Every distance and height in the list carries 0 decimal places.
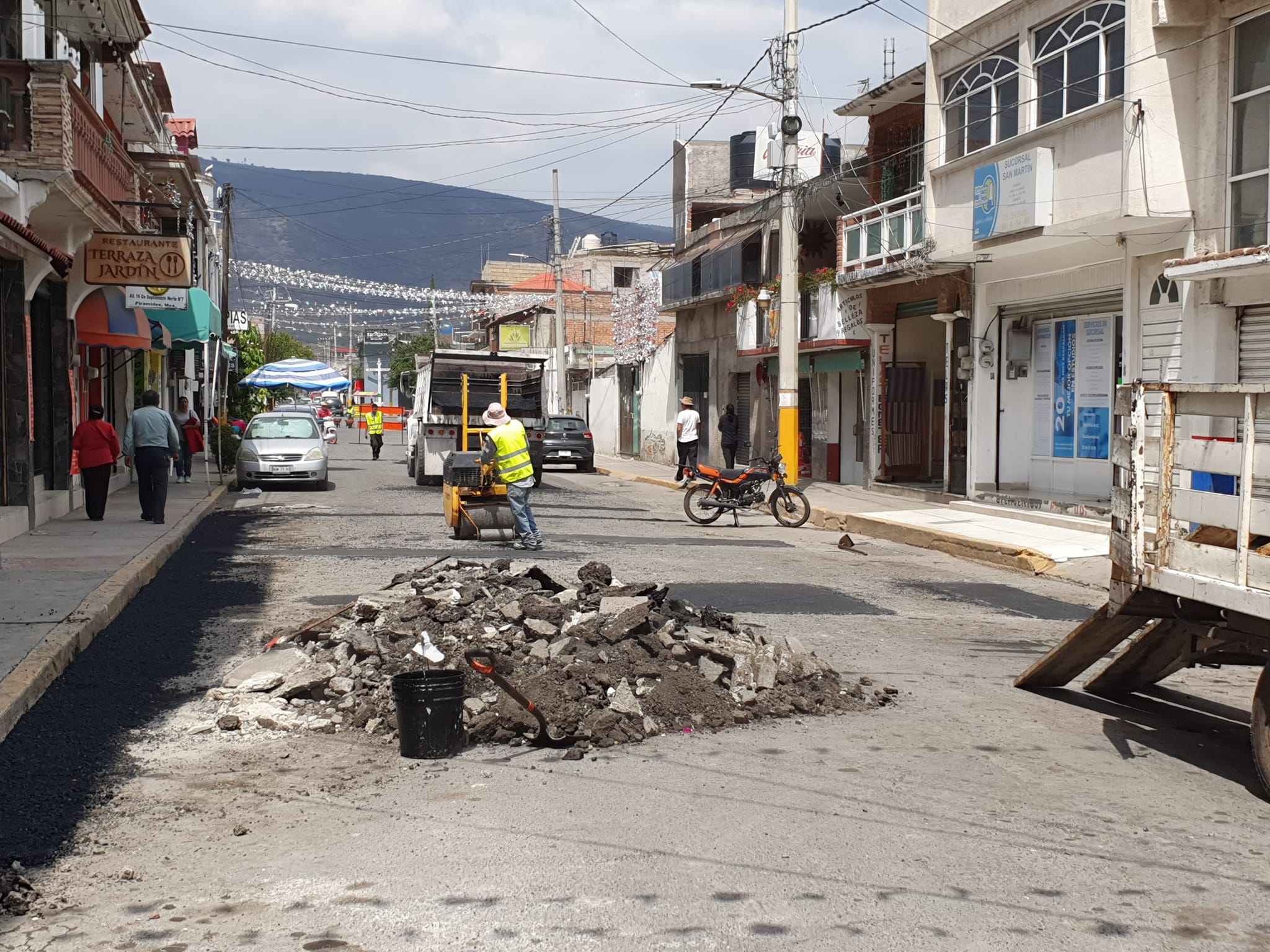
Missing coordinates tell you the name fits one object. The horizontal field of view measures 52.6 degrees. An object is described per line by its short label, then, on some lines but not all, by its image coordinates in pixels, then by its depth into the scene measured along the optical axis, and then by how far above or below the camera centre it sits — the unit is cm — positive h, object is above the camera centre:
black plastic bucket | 630 -149
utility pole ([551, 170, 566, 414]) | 4222 +294
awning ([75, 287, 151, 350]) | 1972 +138
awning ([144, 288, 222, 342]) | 2405 +171
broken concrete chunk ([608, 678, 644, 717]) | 676 -157
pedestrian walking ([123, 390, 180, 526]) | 1697 -55
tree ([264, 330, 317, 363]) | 8956 +480
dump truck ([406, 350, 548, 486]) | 2541 +21
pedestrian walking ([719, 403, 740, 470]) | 2936 -63
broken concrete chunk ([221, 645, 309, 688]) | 772 -156
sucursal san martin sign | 1736 +294
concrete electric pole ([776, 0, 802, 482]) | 2247 +230
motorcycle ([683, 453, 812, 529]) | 1931 -136
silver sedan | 2500 -96
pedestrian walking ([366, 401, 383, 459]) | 4084 -66
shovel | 644 -155
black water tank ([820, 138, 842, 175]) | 3244 +650
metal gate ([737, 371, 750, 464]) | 3391 -25
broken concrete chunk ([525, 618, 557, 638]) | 777 -134
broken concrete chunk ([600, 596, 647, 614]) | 793 -123
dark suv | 3434 -94
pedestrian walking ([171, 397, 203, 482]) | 2542 -56
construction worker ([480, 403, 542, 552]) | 1476 -70
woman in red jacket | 1709 -62
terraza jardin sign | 1778 +209
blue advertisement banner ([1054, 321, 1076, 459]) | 1945 +22
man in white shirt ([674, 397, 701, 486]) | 2736 -49
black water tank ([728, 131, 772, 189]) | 4269 +826
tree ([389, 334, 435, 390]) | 9988 +456
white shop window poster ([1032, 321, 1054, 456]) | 2005 +26
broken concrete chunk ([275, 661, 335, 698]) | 740 -157
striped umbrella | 3400 +89
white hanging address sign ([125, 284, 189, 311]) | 2027 +175
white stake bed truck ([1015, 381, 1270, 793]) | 577 -57
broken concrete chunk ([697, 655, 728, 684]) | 737 -152
